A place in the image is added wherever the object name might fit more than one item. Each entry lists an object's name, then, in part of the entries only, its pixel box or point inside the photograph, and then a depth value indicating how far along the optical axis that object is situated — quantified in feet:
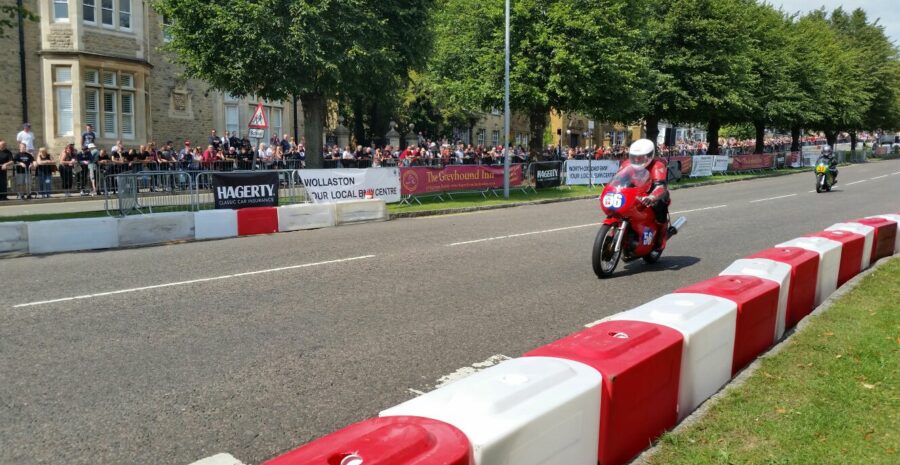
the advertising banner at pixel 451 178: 67.18
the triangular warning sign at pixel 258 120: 63.80
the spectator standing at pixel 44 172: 69.62
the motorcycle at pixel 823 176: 79.56
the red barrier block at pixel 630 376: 10.82
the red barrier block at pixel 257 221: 49.06
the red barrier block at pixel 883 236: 31.18
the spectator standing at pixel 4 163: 66.64
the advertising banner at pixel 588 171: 92.02
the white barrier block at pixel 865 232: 29.01
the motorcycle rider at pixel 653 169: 29.71
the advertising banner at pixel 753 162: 138.10
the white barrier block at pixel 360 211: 55.52
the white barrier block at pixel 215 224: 46.88
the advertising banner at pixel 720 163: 129.86
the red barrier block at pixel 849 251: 25.95
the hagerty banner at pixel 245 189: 52.16
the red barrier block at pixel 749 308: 15.75
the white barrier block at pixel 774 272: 18.63
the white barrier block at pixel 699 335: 13.25
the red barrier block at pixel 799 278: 20.27
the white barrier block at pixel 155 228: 43.45
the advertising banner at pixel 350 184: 58.49
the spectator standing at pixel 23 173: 67.97
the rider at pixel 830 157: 80.77
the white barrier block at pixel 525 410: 8.55
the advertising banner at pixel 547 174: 86.53
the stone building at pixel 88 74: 86.07
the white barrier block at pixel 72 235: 40.01
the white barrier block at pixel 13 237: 38.93
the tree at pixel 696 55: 117.08
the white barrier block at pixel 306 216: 51.42
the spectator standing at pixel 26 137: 73.61
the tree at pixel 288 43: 62.54
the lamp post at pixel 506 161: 76.54
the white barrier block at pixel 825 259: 23.13
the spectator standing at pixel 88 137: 76.64
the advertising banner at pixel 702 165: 121.49
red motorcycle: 28.73
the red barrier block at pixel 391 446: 7.59
